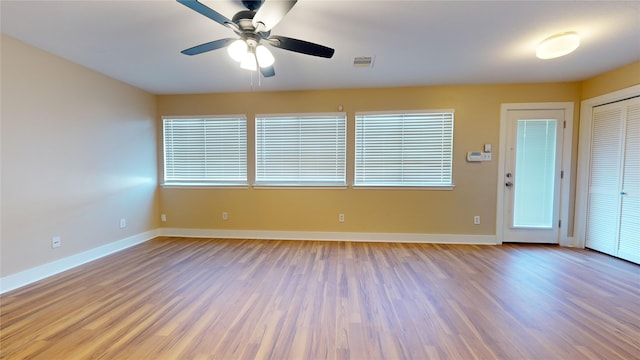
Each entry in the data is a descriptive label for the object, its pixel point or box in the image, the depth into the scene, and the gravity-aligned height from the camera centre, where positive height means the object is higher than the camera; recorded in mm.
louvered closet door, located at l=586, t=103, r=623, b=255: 3266 -130
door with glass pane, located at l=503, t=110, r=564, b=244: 3766 -84
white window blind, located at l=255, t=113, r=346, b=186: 4109 +314
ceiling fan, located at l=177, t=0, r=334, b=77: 1681 +1044
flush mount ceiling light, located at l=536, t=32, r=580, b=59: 2330 +1211
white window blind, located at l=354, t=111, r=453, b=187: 3930 +328
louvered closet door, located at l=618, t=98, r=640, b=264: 3033 -227
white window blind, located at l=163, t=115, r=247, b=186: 4273 +312
